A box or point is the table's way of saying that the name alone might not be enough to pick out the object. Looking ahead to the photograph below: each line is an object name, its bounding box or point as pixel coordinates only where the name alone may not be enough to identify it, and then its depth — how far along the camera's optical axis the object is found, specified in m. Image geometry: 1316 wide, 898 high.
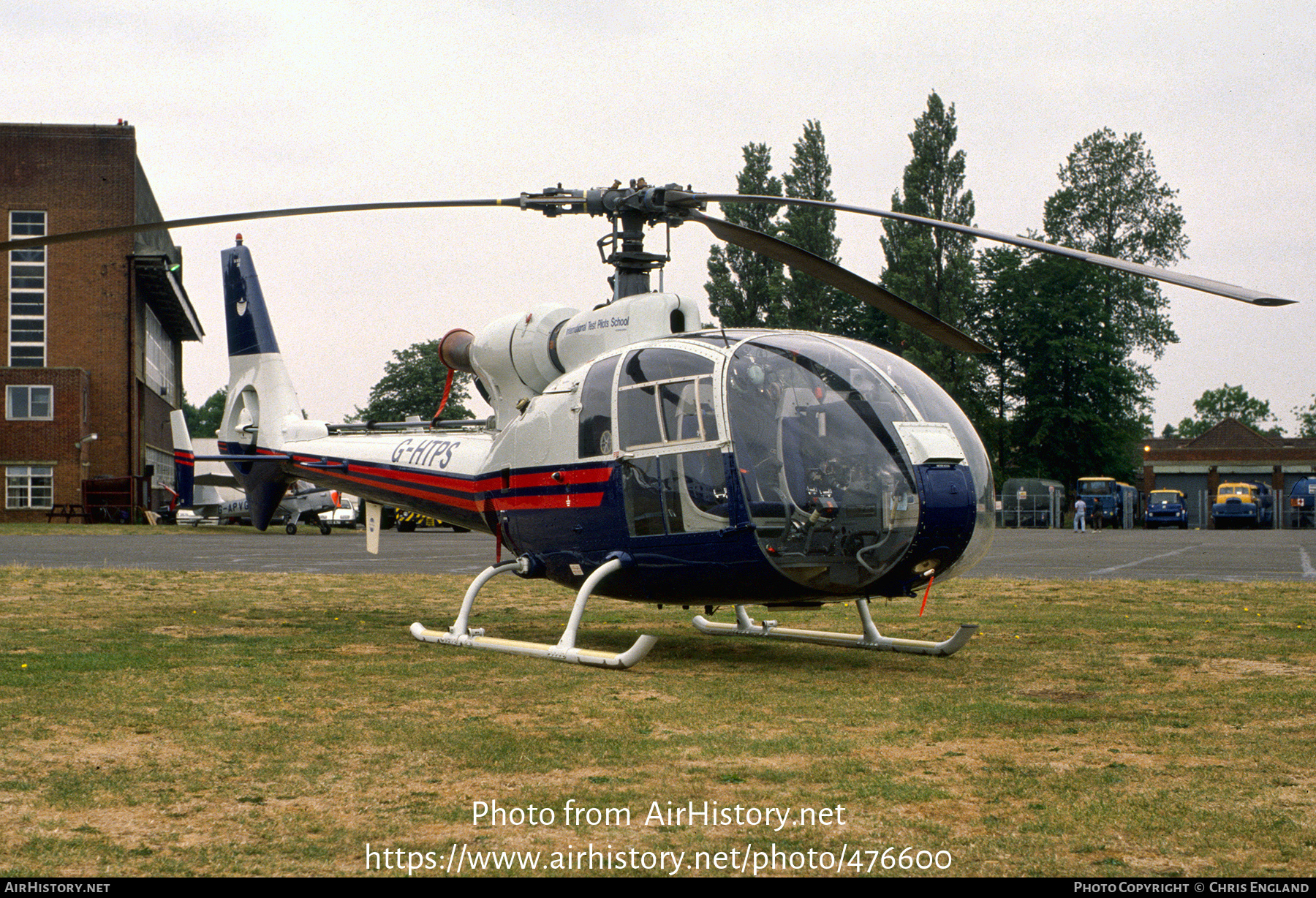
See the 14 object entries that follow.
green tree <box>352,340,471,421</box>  88.25
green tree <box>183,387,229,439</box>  158.50
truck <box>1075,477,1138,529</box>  59.09
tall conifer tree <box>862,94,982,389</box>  55.69
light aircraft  13.57
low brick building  85.25
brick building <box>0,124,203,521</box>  50.94
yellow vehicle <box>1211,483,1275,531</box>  58.81
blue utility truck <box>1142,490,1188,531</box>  58.91
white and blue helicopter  7.91
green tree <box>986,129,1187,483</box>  63.66
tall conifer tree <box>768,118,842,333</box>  56.09
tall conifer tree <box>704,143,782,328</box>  56.16
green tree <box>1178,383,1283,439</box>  133.12
